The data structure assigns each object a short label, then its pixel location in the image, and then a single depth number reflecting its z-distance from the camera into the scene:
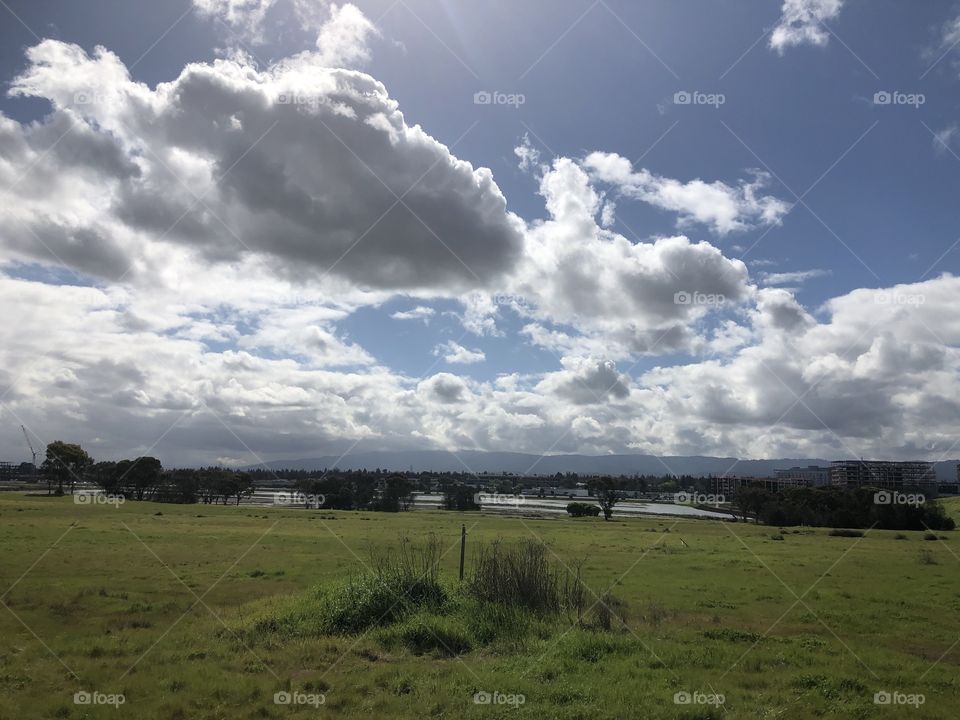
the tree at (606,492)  117.06
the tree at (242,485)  138.38
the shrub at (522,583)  19.95
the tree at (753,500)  119.31
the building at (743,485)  138.75
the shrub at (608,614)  19.17
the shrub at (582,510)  121.20
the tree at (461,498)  126.78
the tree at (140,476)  133.00
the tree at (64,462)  127.94
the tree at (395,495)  124.31
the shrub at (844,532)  74.50
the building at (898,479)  184.75
